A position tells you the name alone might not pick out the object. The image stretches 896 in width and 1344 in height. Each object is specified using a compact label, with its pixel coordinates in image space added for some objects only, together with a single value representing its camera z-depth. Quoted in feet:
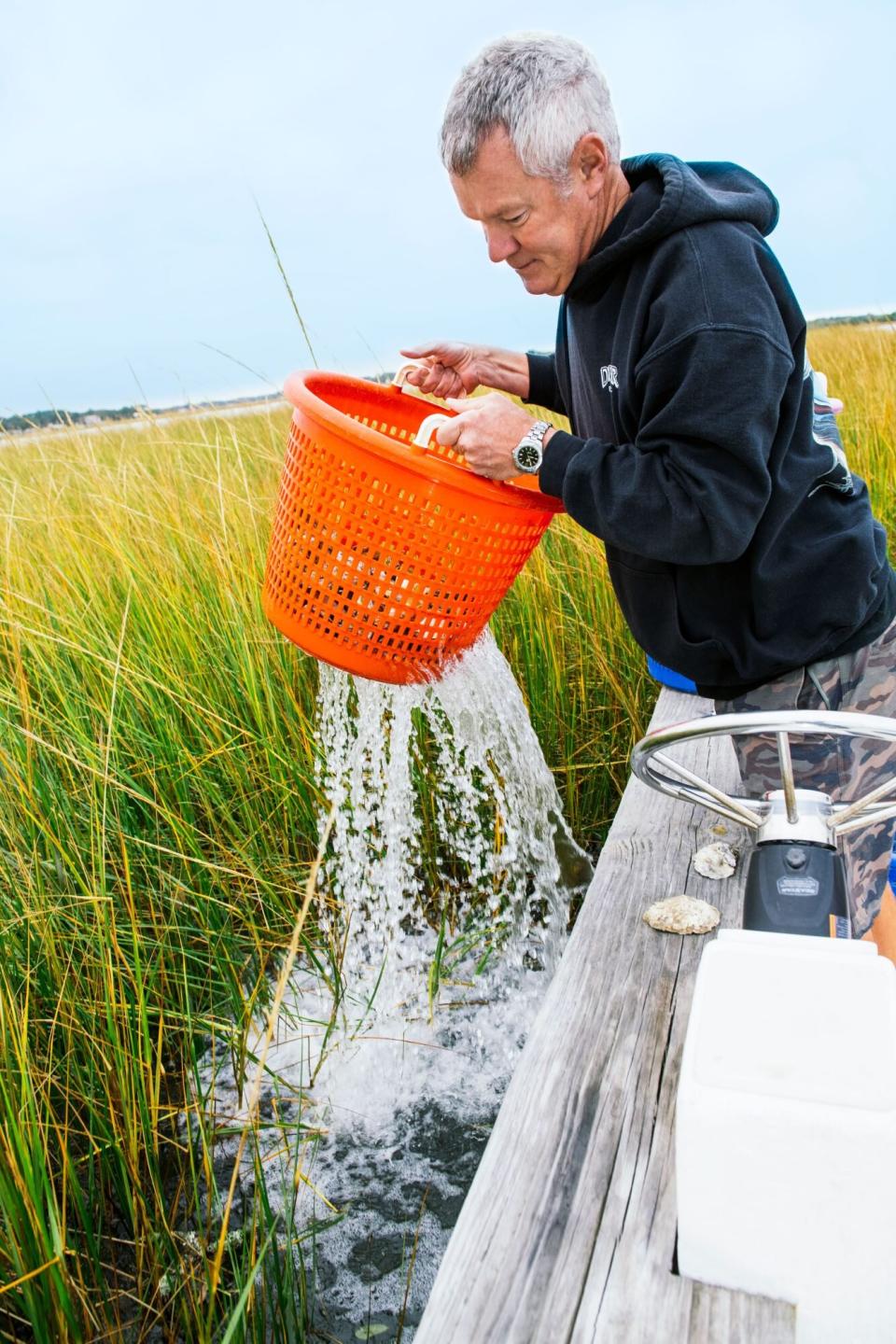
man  5.11
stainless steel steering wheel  3.81
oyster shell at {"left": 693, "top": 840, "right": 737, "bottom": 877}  6.17
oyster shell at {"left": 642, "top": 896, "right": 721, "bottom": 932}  5.49
